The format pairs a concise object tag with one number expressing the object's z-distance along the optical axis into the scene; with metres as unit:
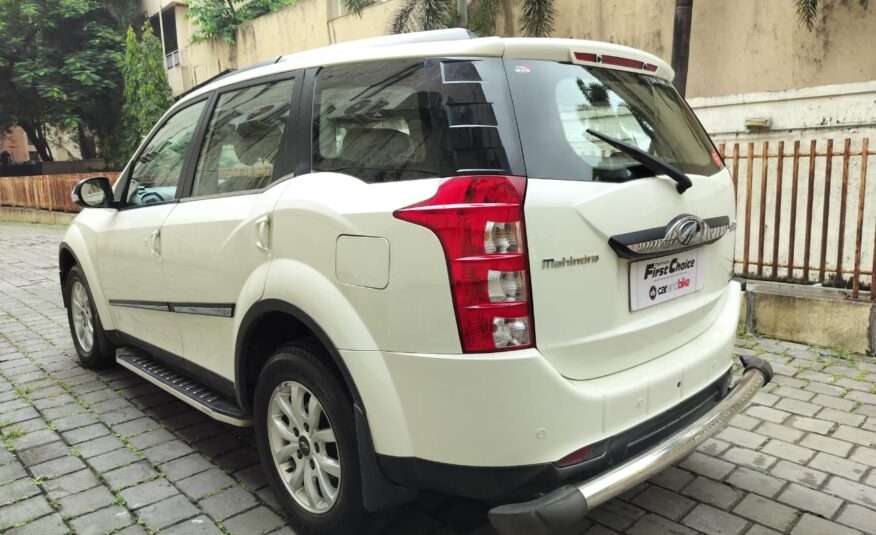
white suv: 2.02
